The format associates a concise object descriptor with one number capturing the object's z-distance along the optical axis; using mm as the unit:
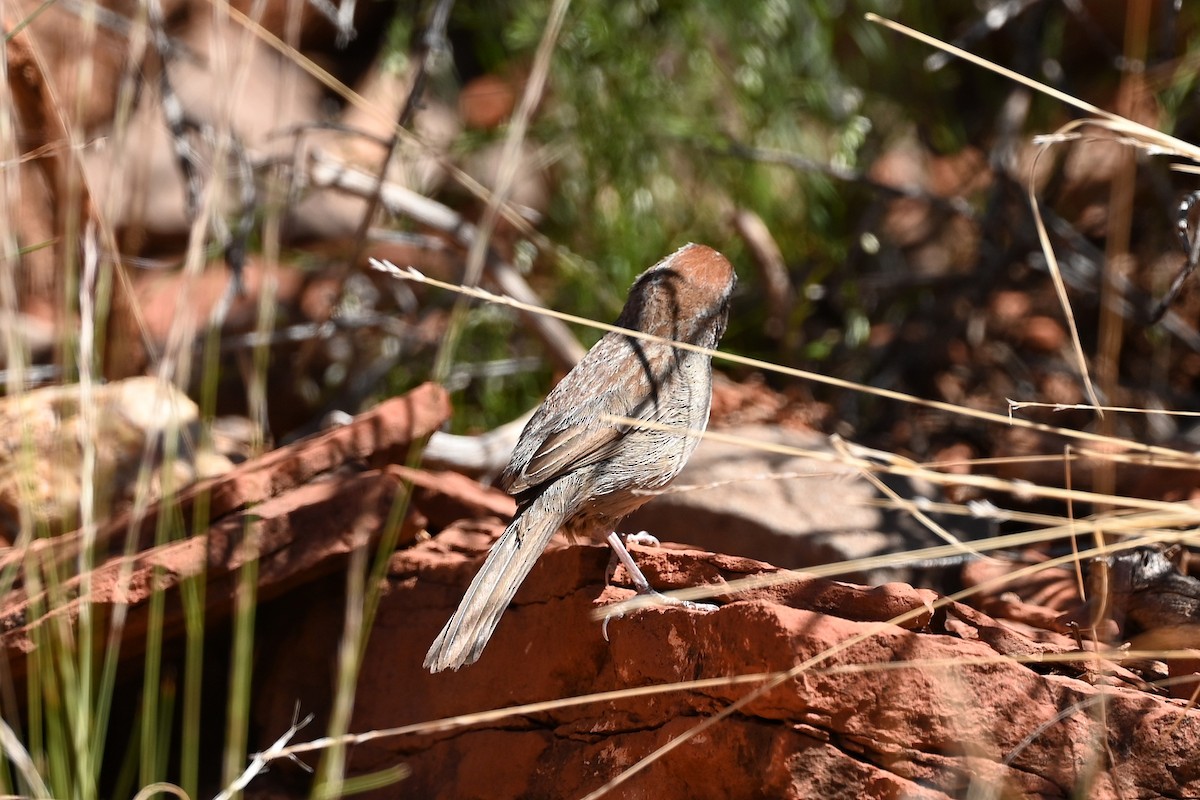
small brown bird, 7434
